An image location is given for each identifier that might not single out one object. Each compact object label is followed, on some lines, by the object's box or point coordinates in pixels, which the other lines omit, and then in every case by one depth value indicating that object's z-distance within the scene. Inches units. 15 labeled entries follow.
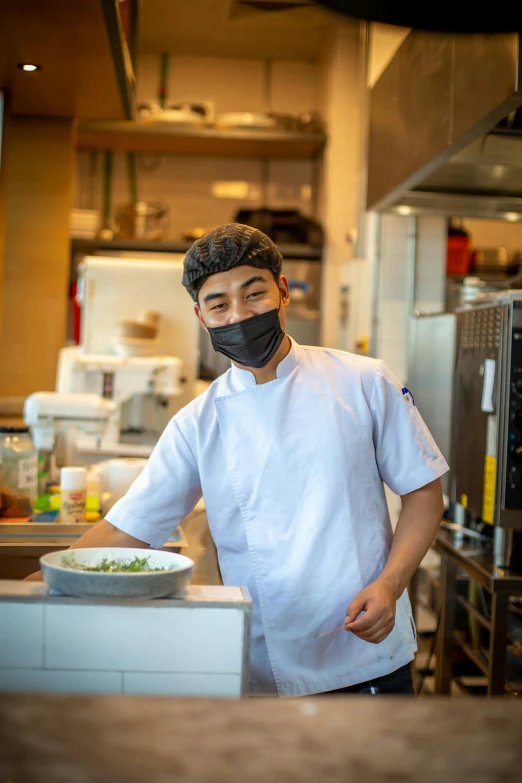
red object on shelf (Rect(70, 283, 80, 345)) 235.8
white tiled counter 40.2
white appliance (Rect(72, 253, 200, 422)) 142.3
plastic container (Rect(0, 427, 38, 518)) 87.7
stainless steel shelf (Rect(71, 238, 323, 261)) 226.7
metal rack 93.8
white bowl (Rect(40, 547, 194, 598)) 40.1
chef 61.3
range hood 96.3
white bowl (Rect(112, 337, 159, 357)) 132.0
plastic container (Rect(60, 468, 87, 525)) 84.8
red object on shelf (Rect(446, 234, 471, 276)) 195.9
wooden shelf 229.5
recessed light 125.9
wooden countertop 22.4
